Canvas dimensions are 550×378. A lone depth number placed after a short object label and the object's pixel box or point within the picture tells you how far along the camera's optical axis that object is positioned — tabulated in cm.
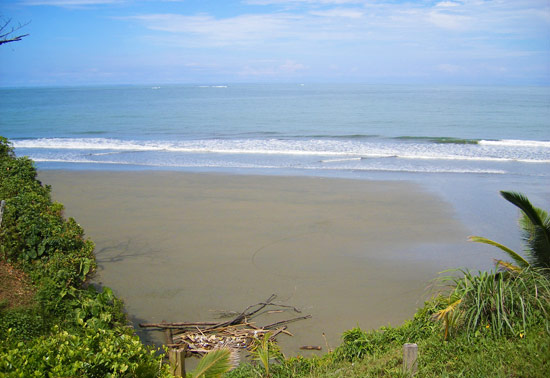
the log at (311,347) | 650
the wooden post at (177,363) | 433
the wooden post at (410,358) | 471
